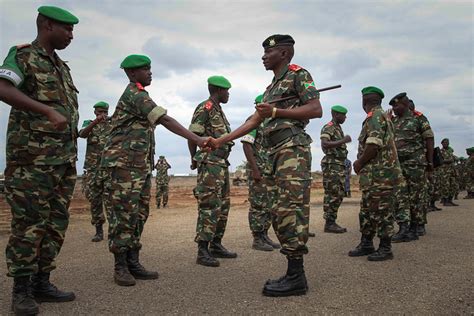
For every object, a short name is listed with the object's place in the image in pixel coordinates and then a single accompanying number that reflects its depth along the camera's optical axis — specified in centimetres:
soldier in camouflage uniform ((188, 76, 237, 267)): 537
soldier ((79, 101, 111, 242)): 748
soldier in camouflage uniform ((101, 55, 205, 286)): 424
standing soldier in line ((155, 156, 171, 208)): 1666
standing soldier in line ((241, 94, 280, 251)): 654
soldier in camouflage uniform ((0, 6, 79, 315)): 325
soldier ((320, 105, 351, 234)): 805
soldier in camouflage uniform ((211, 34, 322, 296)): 384
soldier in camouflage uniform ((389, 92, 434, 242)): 713
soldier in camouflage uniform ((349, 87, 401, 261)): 545
